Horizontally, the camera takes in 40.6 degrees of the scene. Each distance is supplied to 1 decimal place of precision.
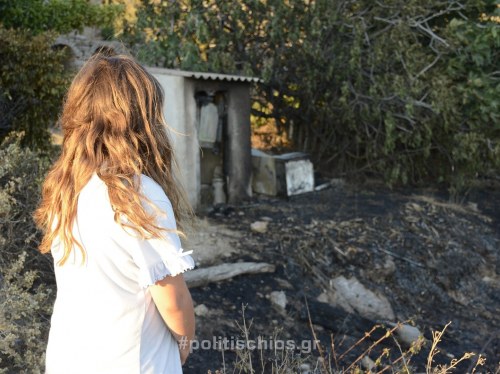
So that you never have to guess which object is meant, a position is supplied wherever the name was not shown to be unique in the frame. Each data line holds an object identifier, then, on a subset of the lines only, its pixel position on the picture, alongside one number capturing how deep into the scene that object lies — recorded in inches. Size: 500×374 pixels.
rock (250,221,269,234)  287.7
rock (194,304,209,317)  204.7
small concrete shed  311.9
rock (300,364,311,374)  178.5
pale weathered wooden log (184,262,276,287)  224.2
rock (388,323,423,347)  220.4
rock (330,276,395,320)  247.3
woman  70.6
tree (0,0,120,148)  260.8
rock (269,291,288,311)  225.0
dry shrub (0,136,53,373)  138.5
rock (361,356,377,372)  195.5
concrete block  344.8
